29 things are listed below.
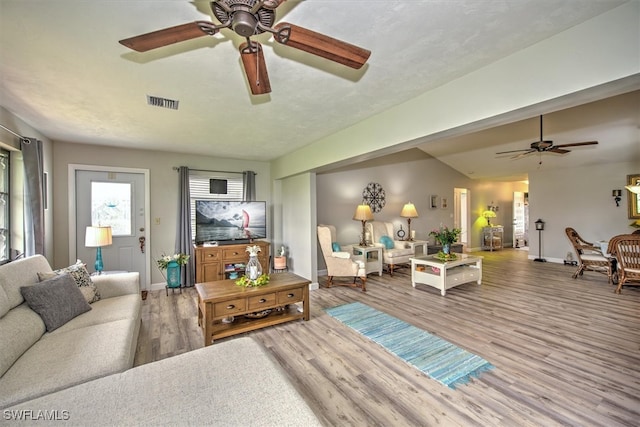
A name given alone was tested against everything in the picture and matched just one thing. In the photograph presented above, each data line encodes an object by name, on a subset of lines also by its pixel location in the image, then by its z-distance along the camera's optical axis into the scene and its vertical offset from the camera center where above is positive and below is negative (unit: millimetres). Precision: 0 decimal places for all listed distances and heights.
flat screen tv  4777 -180
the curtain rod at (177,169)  4922 +814
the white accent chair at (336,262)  4645 -926
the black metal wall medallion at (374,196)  6410 +360
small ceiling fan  4398 +1074
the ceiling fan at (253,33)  1198 +882
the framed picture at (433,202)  7723 +243
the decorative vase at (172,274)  4438 -1053
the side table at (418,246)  6316 -891
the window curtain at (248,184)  5496 +568
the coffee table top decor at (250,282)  3104 -837
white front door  4289 -48
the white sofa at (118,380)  1128 -872
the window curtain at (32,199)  3049 +157
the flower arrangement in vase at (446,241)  4730 -550
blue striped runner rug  2248 -1377
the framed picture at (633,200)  5840 +205
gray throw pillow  2092 -736
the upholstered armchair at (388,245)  5733 -795
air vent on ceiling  2613 +1116
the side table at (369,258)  5352 -969
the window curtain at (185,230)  4867 -339
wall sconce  6086 +329
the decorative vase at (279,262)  5125 -996
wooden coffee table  2748 -1046
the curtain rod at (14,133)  2685 +867
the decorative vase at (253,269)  3127 -690
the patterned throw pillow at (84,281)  2652 -713
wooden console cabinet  4555 -882
